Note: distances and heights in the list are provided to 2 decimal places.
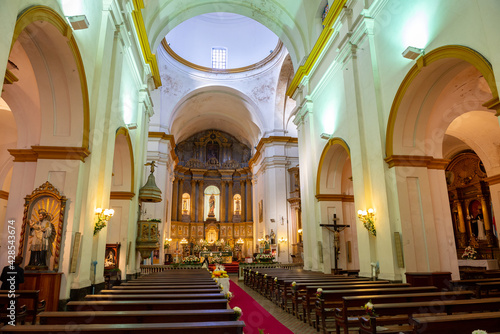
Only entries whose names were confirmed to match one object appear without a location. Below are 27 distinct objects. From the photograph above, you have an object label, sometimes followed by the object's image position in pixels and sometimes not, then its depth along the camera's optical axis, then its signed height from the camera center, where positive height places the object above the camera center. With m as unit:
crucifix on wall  11.45 +0.53
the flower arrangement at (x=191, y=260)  18.19 -0.63
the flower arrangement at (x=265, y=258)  18.67 -0.55
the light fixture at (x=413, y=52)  6.70 +3.83
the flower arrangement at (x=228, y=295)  5.04 -0.69
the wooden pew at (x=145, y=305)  4.50 -0.75
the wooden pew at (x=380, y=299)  4.78 -0.77
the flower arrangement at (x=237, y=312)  3.77 -0.71
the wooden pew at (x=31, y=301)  4.97 -0.81
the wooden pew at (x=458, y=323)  3.30 -0.76
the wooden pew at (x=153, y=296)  5.14 -0.72
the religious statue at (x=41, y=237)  5.73 +0.22
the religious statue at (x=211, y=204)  29.82 +3.92
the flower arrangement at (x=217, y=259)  21.42 -0.70
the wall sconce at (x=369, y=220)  8.23 +0.65
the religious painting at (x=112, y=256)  9.48 -0.19
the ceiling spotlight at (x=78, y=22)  5.72 +3.86
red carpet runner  6.01 -1.47
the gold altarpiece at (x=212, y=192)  28.47 +4.96
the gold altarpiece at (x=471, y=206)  14.52 +1.87
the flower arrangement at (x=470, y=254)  13.11 -0.31
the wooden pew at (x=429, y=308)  4.18 -0.77
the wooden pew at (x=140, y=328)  3.04 -0.72
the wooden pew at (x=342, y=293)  5.62 -0.77
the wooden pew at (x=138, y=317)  3.76 -0.76
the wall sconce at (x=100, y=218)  7.19 +0.67
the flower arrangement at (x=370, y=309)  3.92 -0.73
